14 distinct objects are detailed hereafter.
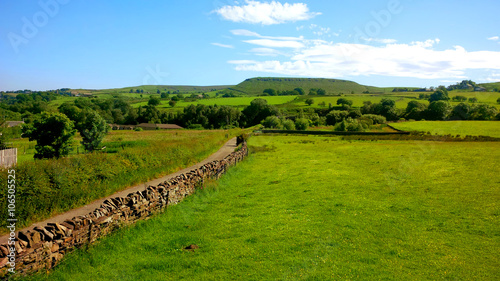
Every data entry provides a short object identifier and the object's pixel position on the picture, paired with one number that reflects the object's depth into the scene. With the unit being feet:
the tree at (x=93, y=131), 151.64
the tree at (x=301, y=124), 264.52
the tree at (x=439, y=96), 402.31
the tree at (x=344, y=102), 438.32
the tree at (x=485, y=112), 254.06
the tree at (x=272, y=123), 287.28
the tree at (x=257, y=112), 426.51
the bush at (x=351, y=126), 226.99
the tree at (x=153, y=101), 518.17
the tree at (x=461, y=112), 286.05
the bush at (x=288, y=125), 268.00
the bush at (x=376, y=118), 301.92
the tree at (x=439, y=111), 306.35
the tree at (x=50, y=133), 113.50
